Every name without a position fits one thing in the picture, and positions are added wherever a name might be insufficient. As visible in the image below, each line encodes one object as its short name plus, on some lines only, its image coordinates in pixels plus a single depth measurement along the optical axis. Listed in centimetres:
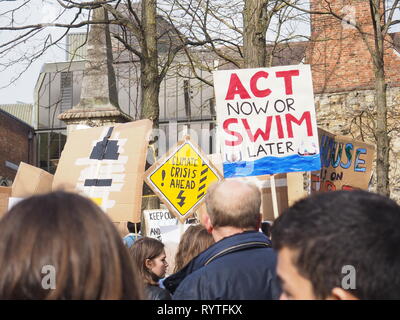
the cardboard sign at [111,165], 557
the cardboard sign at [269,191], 650
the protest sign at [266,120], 583
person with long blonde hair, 394
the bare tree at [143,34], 978
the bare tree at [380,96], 1028
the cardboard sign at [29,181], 614
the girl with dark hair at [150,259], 381
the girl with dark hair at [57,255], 144
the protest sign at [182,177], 634
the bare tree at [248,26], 841
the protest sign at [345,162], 757
